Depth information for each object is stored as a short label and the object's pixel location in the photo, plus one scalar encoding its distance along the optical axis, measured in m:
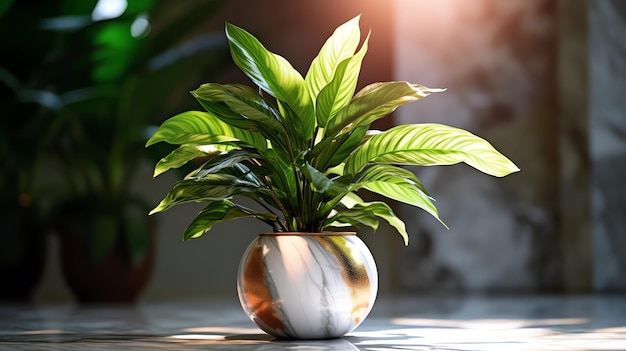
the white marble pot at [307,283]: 1.70
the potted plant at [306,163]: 1.70
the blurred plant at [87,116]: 2.68
